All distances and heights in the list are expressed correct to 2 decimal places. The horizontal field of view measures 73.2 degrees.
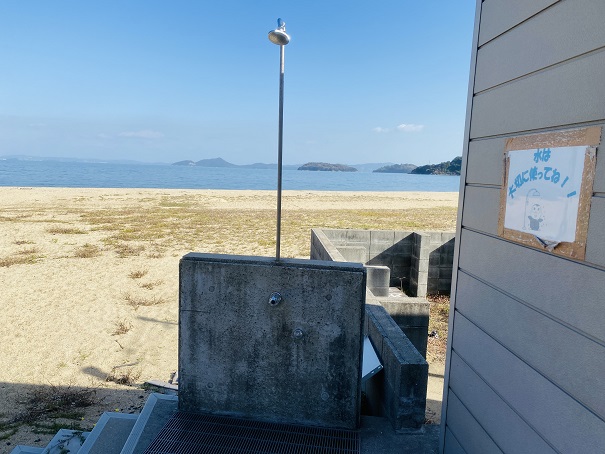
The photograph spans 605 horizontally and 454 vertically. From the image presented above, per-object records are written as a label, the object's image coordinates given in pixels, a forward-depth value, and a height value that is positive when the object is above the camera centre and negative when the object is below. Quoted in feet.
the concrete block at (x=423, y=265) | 30.50 -6.11
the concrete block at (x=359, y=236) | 30.58 -4.16
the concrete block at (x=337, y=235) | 30.07 -4.06
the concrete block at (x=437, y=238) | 31.42 -4.19
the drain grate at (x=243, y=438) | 10.29 -6.83
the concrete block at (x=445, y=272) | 31.96 -6.93
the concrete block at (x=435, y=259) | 31.68 -5.87
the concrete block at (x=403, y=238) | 31.53 -4.29
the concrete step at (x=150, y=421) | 10.65 -6.96
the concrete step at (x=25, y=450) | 12.66 -8.72
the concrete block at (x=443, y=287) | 32.14 -8.13
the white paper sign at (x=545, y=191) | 5.54 -0.07
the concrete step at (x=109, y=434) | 11.43 -7.62
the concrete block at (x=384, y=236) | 31.40 -4.18
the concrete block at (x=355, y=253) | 28.12 -5.01
